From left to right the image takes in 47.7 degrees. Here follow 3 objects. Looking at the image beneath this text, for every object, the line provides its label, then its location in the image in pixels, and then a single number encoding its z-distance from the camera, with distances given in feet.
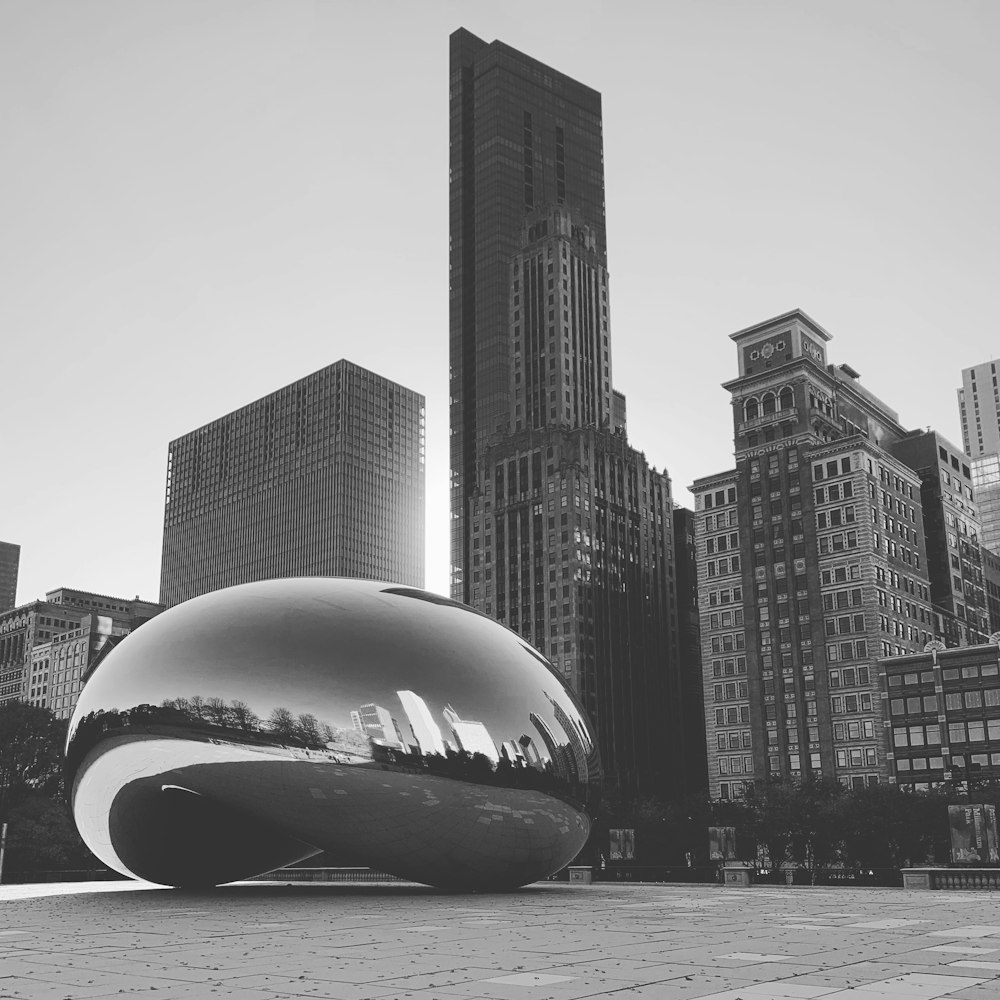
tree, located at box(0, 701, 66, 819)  232.12
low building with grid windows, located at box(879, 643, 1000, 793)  333.01
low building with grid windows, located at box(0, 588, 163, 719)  592.19
